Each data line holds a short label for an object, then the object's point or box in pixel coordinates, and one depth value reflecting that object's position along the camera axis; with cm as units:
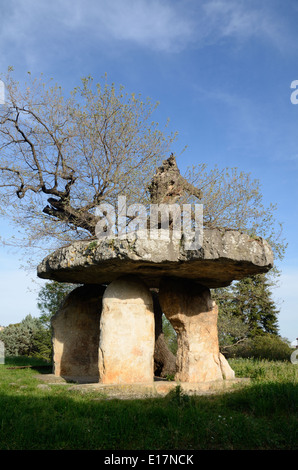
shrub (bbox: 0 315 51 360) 1931
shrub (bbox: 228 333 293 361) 1641
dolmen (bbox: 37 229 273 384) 817
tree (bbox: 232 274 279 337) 1755
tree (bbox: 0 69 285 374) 1337
